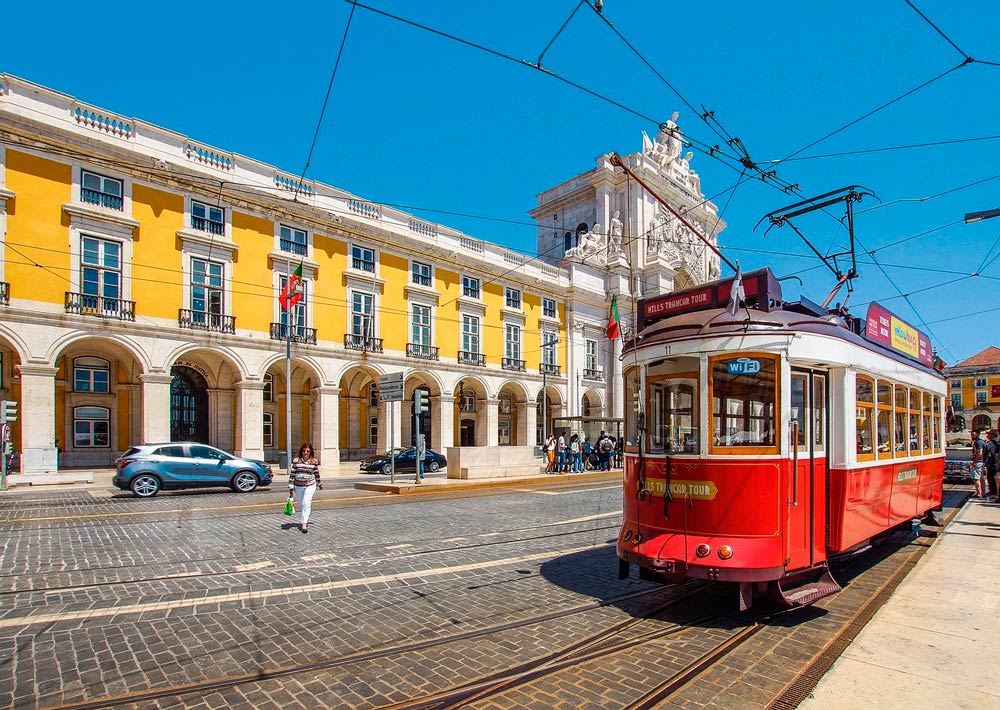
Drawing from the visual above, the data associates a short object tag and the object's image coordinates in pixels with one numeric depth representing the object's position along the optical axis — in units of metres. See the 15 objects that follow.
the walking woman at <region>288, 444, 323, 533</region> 10.42
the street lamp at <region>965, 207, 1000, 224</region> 9.08
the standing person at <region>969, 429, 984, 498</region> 15.60
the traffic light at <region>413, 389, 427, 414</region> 18.52
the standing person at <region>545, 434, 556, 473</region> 25.86
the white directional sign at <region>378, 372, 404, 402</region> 19.27
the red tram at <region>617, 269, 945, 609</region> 5.55
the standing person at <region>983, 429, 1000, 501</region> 14.94
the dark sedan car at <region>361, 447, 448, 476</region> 27.78
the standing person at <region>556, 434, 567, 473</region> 26.68
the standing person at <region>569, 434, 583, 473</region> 27.39
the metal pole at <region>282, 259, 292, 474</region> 24.00
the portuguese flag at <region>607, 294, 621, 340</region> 32.97
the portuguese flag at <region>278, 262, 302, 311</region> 24.23
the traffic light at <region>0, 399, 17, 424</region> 18.17
